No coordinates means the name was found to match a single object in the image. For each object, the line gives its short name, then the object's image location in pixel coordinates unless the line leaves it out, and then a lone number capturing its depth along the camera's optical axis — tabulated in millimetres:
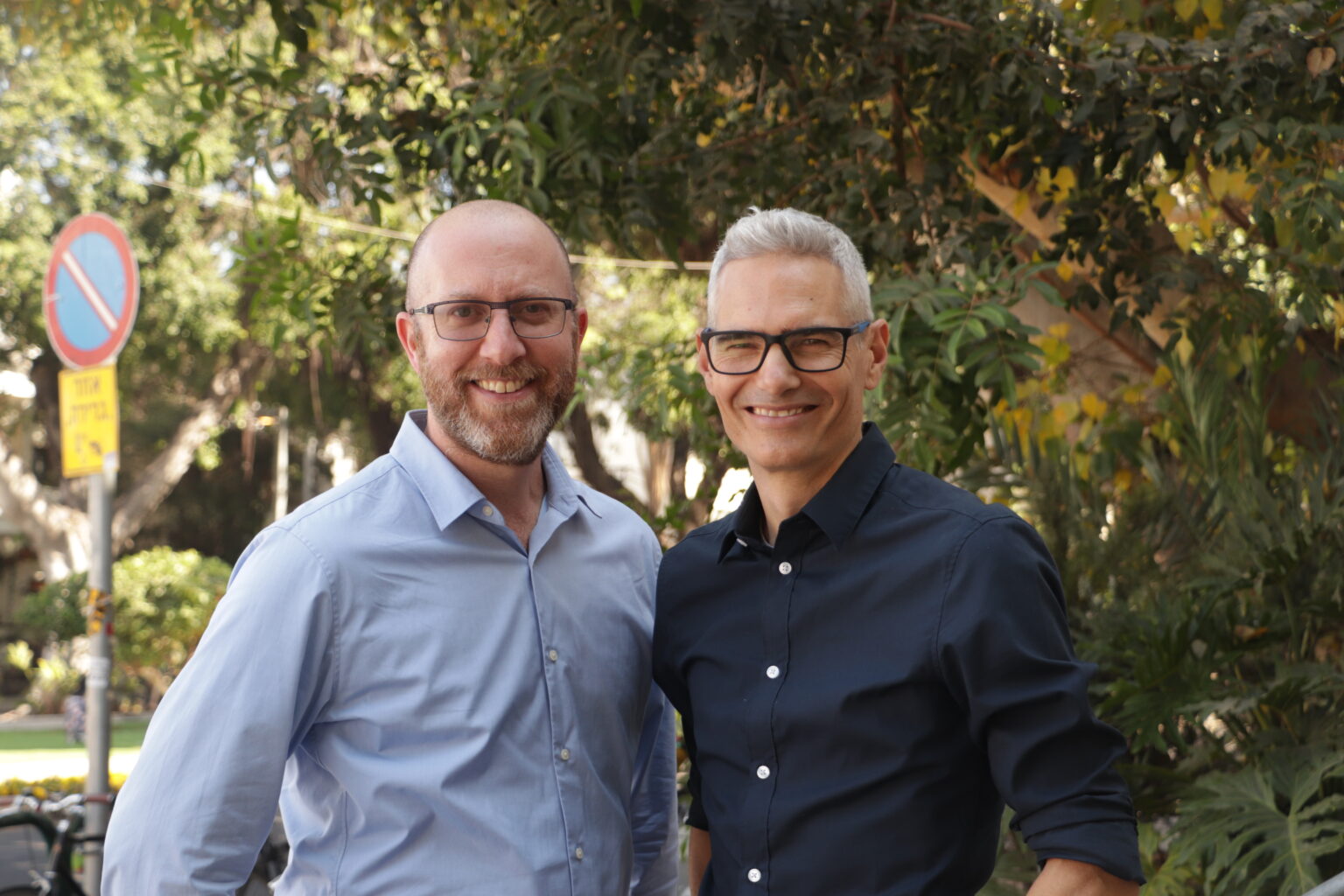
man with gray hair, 1854
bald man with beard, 2041
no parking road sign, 5391
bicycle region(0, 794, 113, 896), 5891
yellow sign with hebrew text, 5316
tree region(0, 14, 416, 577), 19922
